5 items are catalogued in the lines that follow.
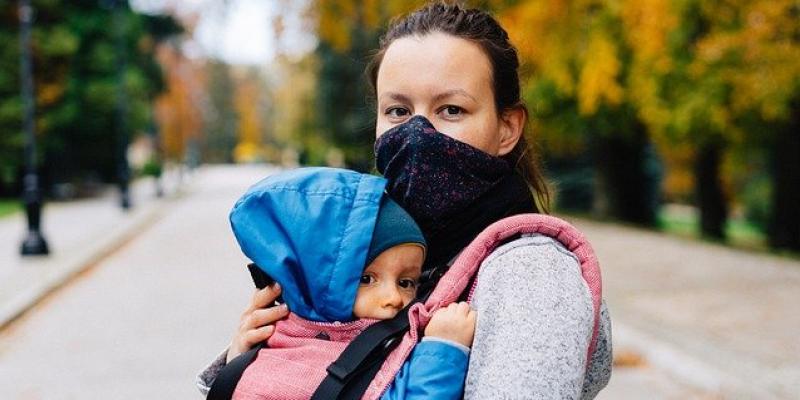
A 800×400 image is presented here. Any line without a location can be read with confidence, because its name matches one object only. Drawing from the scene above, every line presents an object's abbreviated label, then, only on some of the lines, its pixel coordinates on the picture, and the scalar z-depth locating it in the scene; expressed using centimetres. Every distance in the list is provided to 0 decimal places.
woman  171
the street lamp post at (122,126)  2598
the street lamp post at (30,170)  1463
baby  149
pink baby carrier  151
